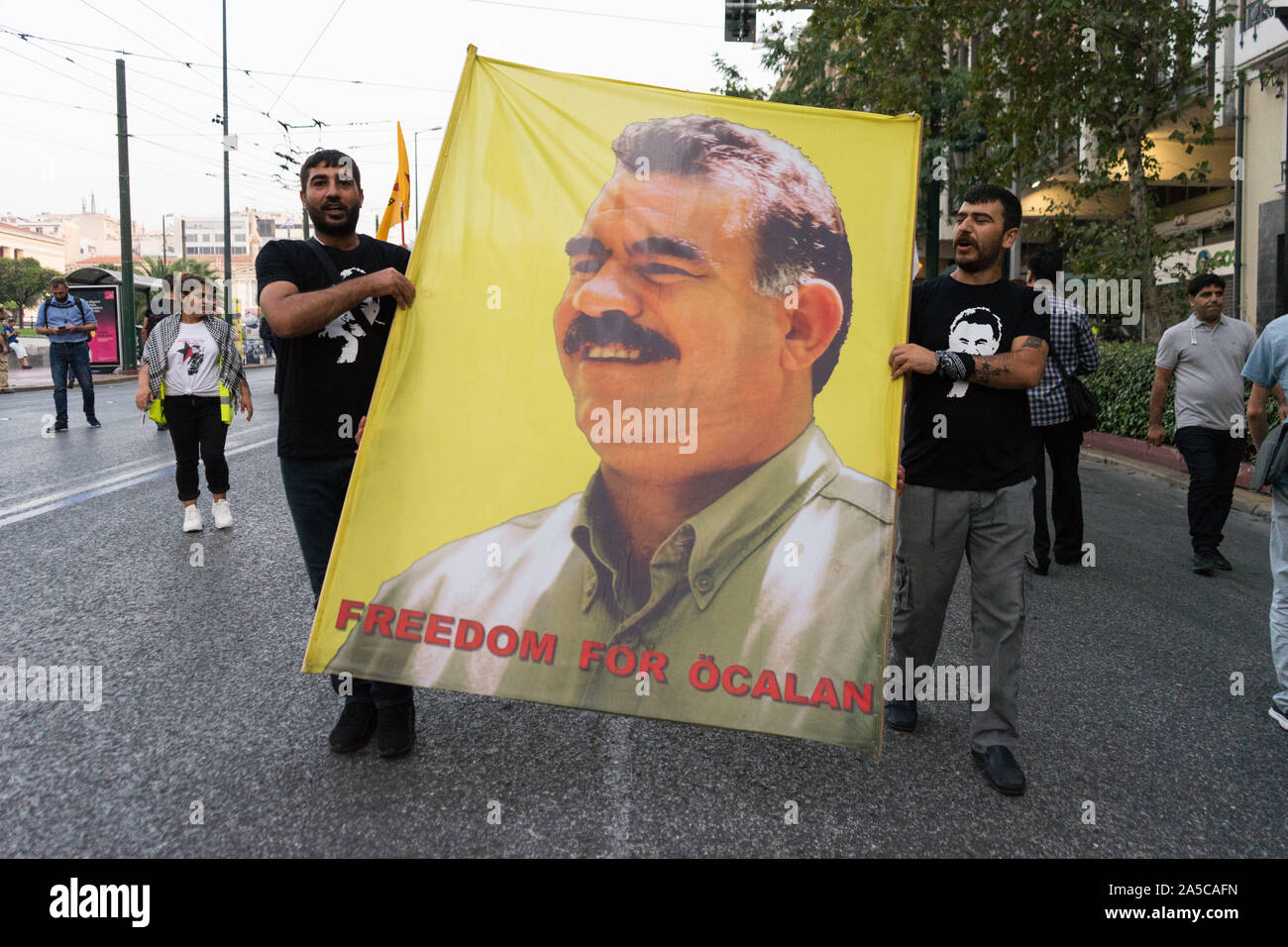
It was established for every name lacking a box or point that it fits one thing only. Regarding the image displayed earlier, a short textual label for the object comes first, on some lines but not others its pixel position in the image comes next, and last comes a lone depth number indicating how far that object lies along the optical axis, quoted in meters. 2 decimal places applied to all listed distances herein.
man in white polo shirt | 6.34
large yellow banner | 2.98
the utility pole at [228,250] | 31.65
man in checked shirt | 5.83
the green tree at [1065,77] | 12.20
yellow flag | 5.24
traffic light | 14.25
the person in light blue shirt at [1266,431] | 3.86
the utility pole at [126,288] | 24.81
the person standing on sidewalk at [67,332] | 12.67
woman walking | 6.61
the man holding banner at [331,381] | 3.22
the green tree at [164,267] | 63.44
